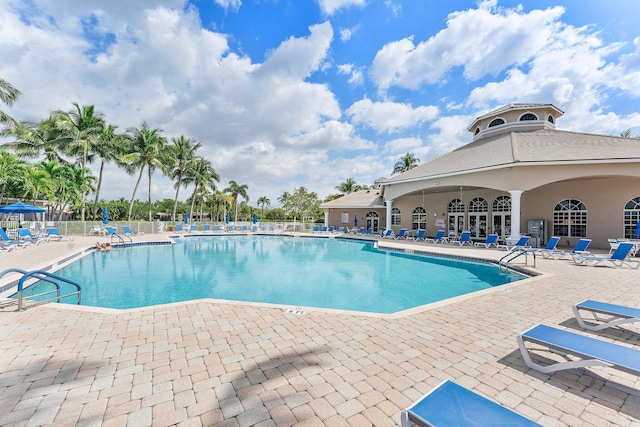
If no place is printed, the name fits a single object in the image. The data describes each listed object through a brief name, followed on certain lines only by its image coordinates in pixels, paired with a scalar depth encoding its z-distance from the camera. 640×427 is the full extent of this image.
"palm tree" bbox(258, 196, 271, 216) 69.25
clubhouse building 14.50
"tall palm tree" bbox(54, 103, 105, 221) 23.50
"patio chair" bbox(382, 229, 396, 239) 22.14
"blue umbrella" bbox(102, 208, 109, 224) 21.91
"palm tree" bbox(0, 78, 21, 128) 14.38
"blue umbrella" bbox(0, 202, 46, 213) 15.78
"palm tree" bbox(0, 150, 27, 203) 21.80
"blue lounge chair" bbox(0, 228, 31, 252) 12.23
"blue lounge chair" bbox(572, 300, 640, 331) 3.75
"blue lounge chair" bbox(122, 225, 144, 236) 20.75
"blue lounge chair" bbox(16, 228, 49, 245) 15.05
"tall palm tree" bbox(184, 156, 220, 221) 34.84
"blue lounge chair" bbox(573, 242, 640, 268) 9.48
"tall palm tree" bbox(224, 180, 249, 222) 50.72
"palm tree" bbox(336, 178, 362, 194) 51.35
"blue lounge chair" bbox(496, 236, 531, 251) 13.46
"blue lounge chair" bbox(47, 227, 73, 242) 17.55
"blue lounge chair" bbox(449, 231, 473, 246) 17.83
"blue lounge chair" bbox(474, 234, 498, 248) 16.16
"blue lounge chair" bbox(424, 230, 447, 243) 19.48
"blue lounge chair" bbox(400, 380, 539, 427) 1.75
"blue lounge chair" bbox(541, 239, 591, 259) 11.23
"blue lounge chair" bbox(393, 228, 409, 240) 22.06
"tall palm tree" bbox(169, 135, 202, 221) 31.56
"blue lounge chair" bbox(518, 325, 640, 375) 2.48
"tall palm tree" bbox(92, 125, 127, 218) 25.77
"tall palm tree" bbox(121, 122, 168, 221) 27.22
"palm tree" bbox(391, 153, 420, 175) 41.53
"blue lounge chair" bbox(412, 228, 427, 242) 20.86
